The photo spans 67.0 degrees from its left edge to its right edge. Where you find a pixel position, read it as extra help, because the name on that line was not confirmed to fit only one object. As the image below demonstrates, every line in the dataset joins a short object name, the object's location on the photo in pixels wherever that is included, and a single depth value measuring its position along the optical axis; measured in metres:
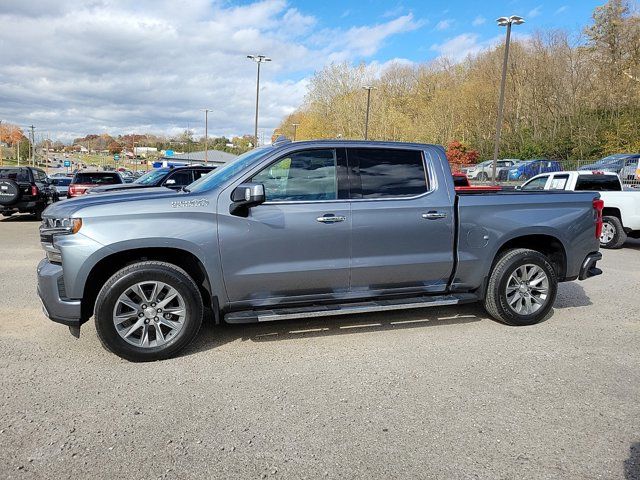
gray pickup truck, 4.00
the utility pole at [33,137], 84.94
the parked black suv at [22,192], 13.65
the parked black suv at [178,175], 11.94
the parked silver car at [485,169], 36.38
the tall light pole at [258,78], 34.47
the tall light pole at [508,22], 22.52
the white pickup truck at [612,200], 10.67
